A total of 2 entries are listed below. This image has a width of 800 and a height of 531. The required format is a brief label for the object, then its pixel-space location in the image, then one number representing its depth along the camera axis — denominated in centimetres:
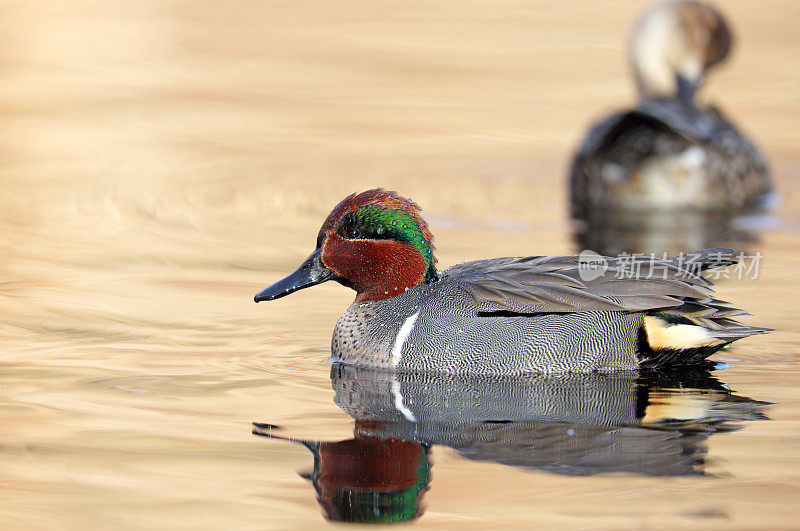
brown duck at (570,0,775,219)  2220
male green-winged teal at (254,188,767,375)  1296
